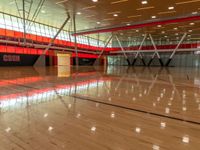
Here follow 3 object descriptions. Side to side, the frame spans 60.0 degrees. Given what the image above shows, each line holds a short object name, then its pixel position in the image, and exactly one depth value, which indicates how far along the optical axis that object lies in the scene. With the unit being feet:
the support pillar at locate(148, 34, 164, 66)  142.41
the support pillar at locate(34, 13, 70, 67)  97.04
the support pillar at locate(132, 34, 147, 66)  144.66
